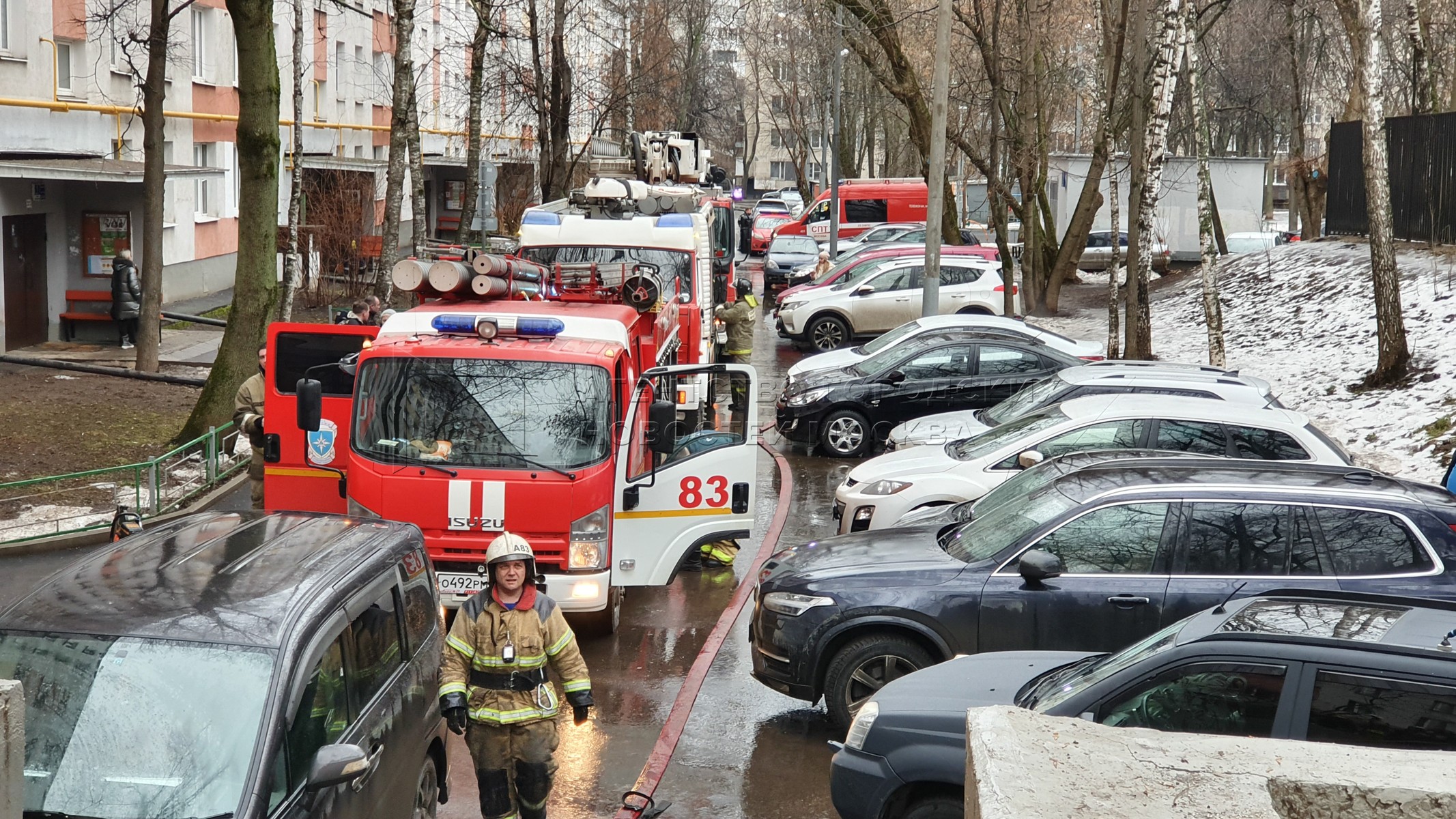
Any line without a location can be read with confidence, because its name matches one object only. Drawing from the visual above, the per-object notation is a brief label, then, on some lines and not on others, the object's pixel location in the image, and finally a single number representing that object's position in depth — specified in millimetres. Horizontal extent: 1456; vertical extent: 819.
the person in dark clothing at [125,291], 22453
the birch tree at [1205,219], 19062
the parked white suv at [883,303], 25578
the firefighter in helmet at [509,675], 5922
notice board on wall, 23859
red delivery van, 43375
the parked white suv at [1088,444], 11102
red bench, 23484
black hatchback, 16234
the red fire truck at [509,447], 9078
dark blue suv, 7566
